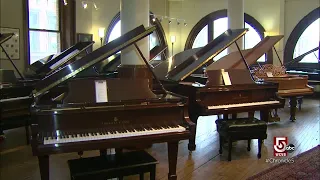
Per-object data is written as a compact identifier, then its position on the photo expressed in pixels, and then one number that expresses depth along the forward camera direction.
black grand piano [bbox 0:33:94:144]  4.73
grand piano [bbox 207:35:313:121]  5.37
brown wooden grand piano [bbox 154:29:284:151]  4.17
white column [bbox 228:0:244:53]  8.43
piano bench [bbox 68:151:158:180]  2.51
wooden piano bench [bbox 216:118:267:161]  4.02
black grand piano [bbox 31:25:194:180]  2.60
